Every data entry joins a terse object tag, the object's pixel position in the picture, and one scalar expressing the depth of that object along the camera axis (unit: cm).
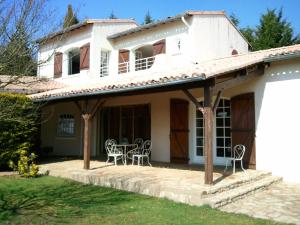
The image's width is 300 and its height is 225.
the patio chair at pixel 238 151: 1060
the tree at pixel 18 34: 532
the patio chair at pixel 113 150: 1247
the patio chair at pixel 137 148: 1342
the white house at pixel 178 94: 991
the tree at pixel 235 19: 3465
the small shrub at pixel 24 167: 1120
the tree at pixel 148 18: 3588
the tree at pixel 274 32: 2834
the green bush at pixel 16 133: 1232
